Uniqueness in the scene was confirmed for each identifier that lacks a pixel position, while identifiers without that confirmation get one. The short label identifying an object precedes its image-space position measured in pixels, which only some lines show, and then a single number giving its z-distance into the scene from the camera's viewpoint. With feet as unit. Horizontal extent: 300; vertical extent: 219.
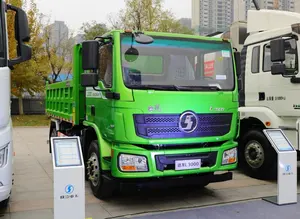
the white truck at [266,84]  19.53
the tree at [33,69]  71.97
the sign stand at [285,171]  16.69
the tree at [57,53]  87.97
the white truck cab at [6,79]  12.99
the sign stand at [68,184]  12.66
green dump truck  15.16
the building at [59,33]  98.58
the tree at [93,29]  85.05
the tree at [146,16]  73.77
